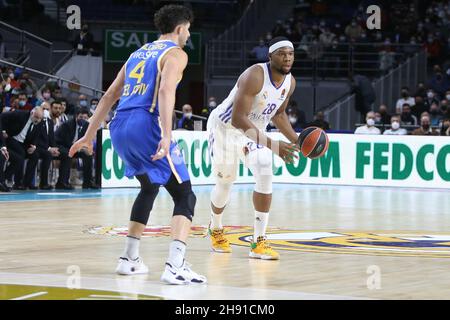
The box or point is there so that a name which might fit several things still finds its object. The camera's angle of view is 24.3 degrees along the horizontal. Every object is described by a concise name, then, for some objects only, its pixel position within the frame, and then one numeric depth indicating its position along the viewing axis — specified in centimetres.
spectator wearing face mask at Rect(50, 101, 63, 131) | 2228
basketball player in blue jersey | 848
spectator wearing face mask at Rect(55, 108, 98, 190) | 2139
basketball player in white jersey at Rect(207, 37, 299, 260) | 1073
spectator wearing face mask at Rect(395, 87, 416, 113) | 2969
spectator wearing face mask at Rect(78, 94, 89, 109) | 2667
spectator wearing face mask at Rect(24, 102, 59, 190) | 2083
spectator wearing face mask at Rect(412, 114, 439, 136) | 2492
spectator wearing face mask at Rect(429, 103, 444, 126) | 2880
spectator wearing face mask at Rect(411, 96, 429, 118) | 2912
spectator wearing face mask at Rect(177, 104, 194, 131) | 2683
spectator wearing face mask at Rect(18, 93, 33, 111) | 2341
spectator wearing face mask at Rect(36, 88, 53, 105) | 2584
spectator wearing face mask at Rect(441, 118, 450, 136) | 2462
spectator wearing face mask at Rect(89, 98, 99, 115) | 2599
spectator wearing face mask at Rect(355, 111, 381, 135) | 2570
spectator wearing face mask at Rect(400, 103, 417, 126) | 2847
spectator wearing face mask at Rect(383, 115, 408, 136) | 2555
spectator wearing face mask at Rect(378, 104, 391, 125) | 2834
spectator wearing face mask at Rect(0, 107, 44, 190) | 2044
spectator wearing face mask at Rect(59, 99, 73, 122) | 2255
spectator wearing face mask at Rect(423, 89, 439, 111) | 2986
